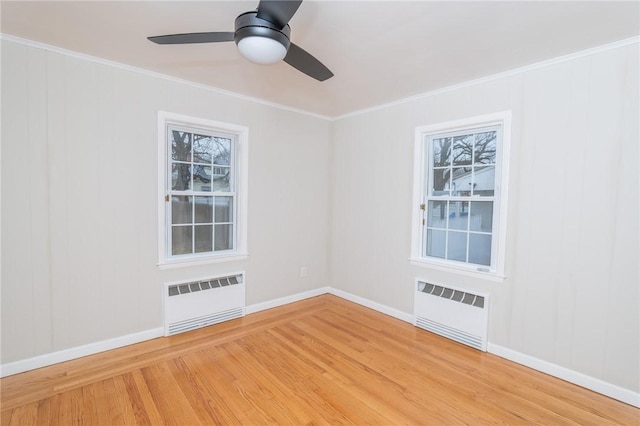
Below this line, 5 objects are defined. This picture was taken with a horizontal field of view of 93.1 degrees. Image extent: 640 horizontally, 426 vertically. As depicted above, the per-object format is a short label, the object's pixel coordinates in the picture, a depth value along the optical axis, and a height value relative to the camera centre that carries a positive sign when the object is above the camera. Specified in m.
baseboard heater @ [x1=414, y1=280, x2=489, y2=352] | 2.93 -1.10
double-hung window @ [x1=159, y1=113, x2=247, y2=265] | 3.15 +0.12
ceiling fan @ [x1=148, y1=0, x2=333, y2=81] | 1.57 +0.96
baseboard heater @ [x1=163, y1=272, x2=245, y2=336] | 3.12 -1.12
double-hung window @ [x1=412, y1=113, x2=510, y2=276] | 2.88 +0.12
